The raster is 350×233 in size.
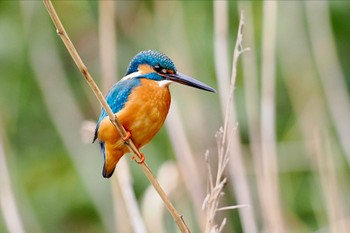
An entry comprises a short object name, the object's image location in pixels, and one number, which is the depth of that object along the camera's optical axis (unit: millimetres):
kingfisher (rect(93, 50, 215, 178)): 5102
